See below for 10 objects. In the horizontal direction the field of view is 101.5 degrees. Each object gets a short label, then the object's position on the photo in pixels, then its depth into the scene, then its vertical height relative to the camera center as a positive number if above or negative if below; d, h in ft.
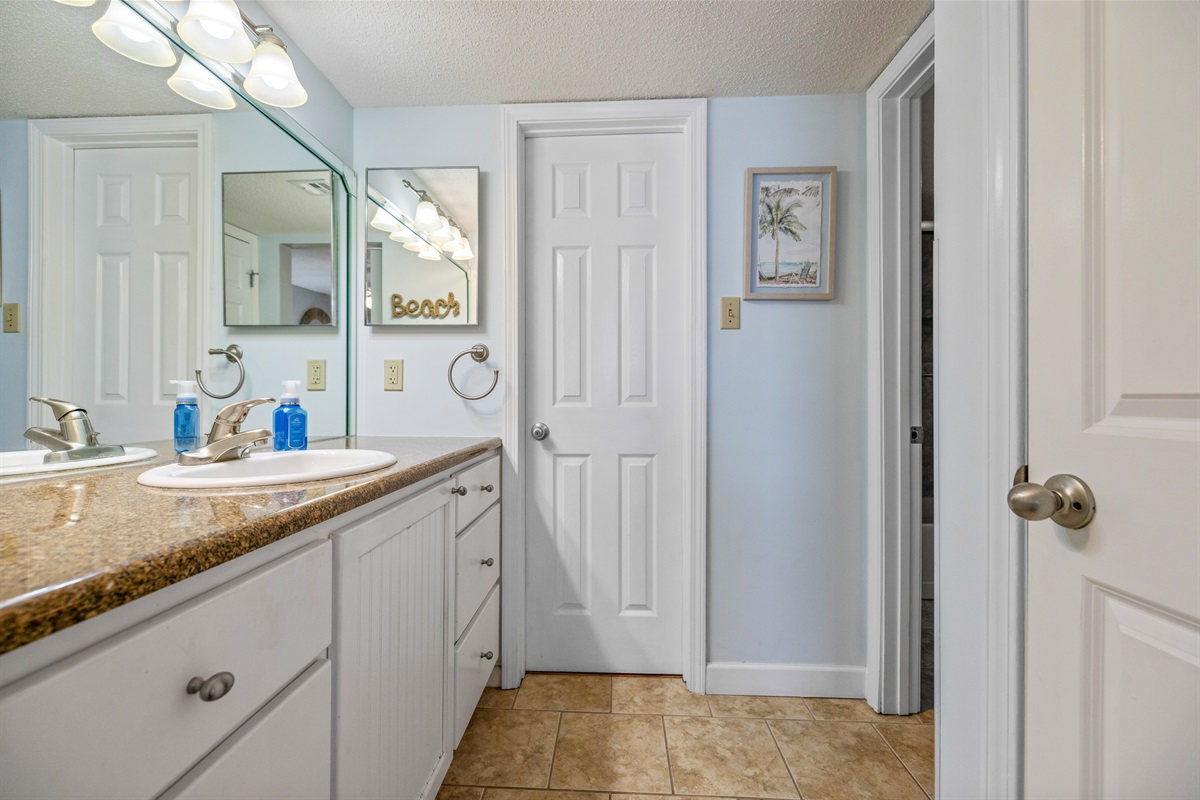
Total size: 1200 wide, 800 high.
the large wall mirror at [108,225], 2.63 +1.08
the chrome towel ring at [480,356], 5.68 +0.52
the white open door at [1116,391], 1.56 +0.04
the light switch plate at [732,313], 5.54 +1.00
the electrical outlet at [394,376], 5.85 +0.29
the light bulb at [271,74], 4.08 +2.77
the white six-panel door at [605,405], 5.80 -0.05
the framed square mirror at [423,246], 5.72 +1.81
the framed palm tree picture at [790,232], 5.43 +1.89
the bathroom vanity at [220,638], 1.20 -0.82
